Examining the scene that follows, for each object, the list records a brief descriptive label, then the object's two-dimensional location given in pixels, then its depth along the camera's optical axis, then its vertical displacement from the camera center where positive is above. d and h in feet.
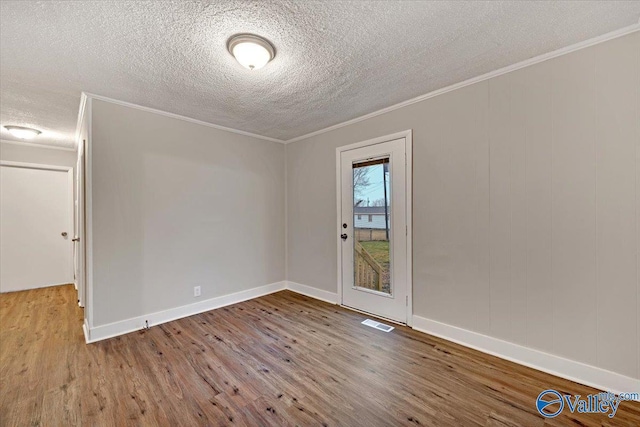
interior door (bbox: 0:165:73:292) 13.91 -0.61
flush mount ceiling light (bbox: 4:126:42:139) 11.44 +3.82
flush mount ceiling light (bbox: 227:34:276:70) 5.74 +3.76
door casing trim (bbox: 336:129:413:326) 9.21 +0.20
